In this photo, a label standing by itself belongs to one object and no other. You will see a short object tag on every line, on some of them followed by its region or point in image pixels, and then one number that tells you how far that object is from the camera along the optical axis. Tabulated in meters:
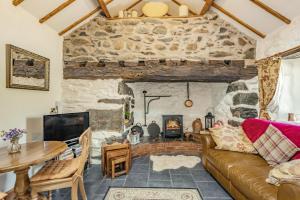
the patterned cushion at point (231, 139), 2.80
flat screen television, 2.81
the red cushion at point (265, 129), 2.27
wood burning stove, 4.72
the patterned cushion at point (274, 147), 2.23
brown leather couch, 1.47
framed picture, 2.44
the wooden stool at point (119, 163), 3.01
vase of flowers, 1.97
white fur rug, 3.47
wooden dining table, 1.64
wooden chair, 1.87
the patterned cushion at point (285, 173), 1.55
